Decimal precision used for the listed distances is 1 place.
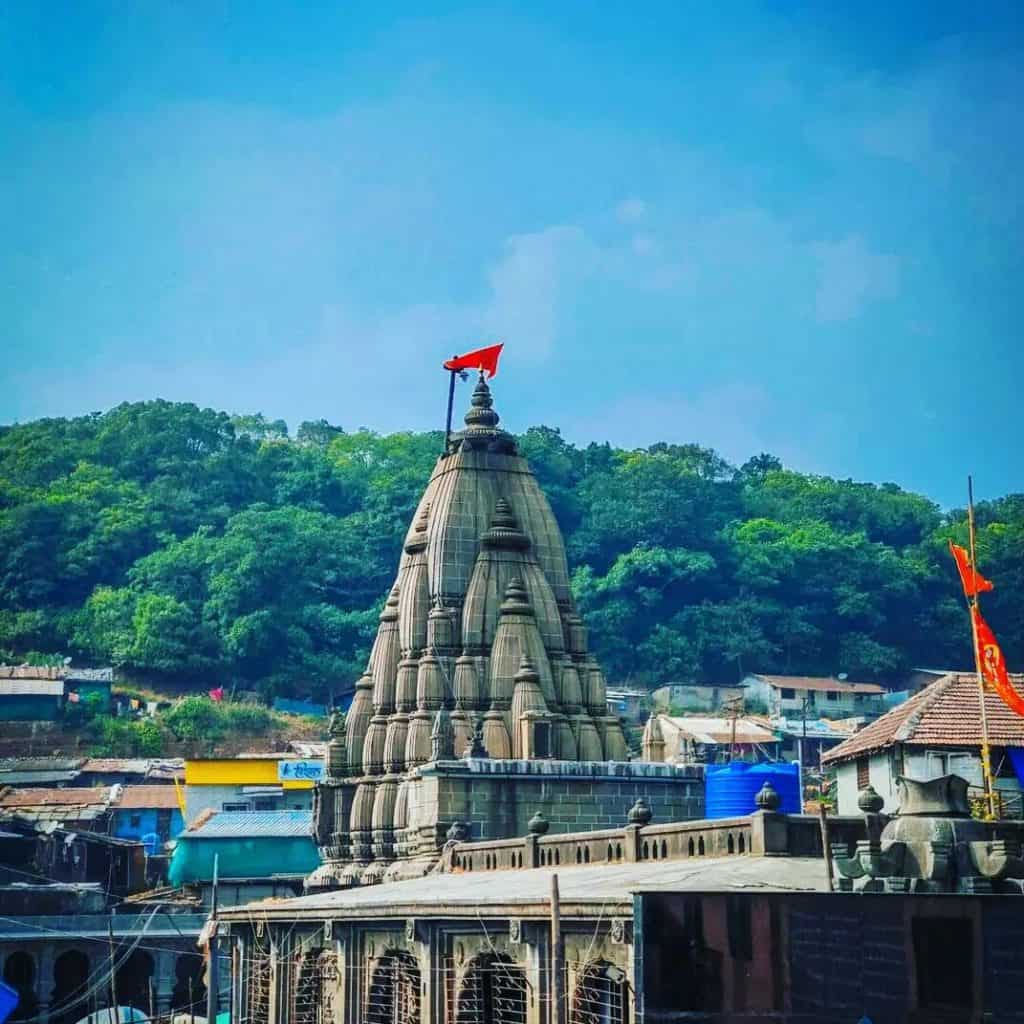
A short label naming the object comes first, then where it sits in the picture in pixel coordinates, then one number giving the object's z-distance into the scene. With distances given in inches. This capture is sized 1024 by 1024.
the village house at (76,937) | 2206.0
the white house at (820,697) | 3924.7
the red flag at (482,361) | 1900.8
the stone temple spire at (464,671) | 1641.2
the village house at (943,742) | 1416.1
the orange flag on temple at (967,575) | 1317.7
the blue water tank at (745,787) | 1419.8
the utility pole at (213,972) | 1430.9
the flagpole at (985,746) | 1165.7
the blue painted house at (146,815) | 2962.6
